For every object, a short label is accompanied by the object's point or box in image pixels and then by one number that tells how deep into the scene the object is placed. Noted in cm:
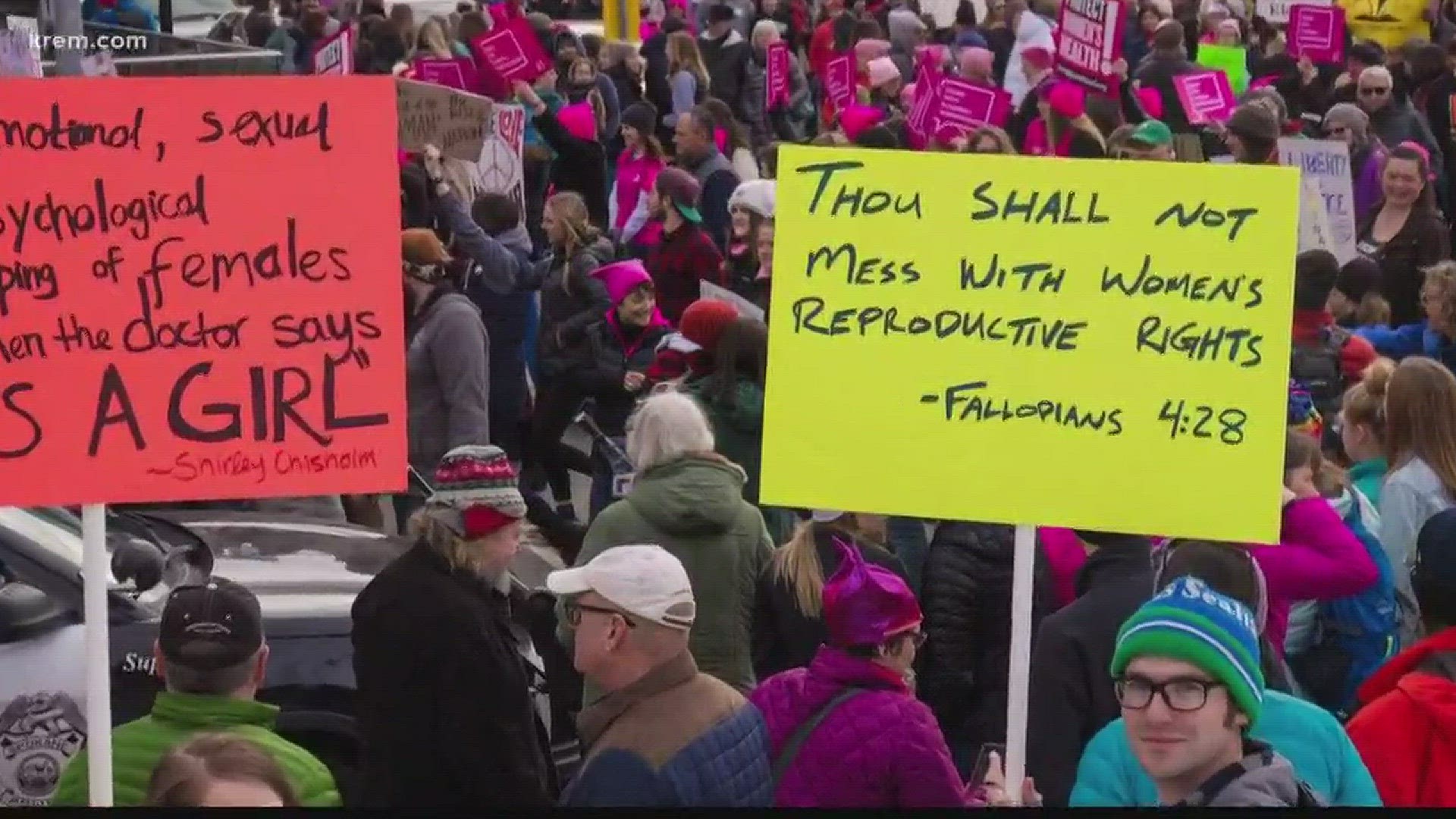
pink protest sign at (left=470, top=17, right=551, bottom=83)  1488
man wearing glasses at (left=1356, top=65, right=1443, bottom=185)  1414
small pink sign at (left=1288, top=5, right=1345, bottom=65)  1641
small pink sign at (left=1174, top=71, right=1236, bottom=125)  1445
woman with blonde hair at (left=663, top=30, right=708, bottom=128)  1700
